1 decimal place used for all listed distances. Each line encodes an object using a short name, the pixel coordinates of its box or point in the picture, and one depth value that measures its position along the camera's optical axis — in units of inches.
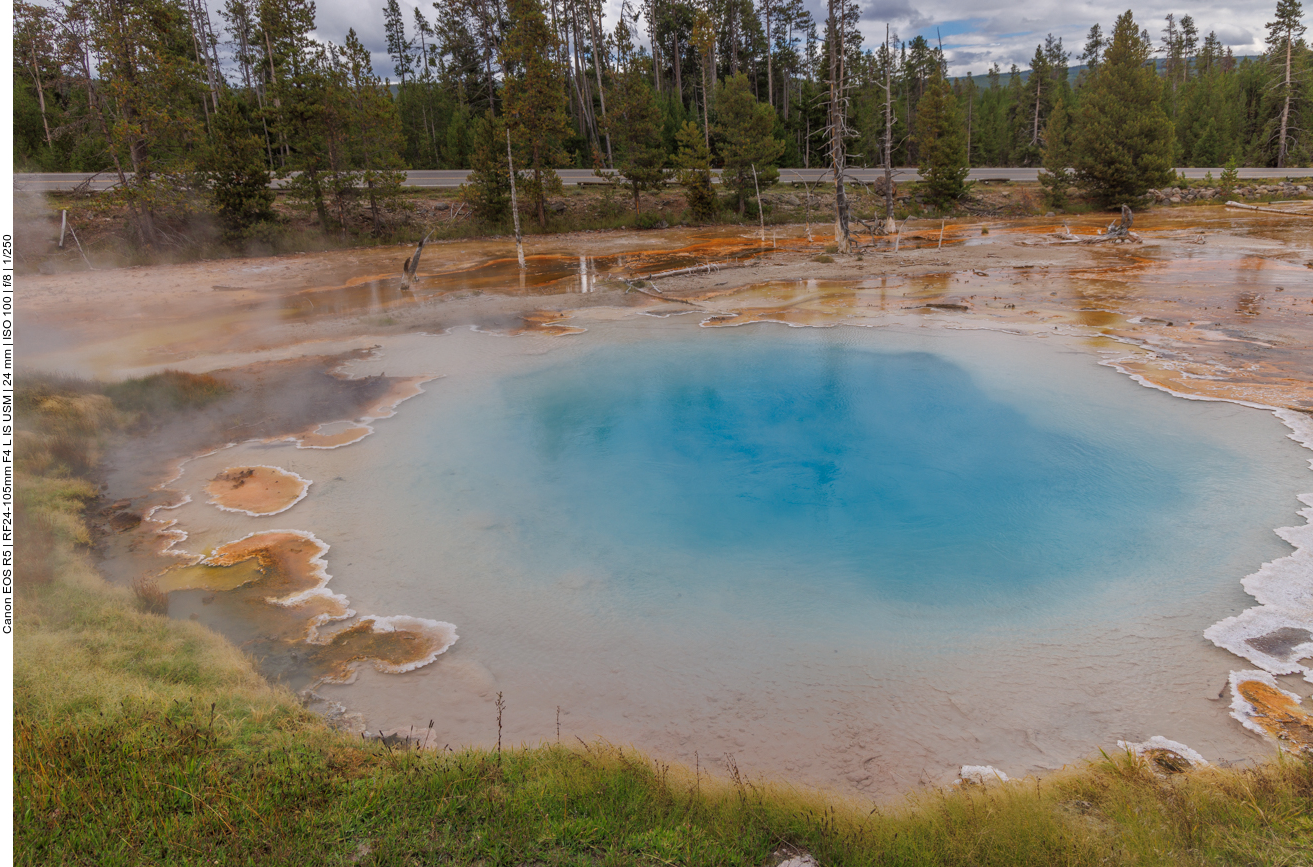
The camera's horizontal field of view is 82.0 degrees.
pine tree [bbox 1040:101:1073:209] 1210.6
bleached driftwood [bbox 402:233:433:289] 728.3
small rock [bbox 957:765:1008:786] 158.9
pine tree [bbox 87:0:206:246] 780.6
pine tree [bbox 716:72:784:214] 1075.9
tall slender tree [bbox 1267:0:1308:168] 1526.8
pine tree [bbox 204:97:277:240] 888.9
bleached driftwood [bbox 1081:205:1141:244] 877.2
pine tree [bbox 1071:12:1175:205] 1067.9
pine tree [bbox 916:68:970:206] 1159.0
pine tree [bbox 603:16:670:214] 1071.6
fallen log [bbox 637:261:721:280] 734.5
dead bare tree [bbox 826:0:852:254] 796.6
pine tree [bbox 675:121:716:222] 1088.8
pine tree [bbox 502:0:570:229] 947.3
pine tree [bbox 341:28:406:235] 945.5
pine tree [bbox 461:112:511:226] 996.6
